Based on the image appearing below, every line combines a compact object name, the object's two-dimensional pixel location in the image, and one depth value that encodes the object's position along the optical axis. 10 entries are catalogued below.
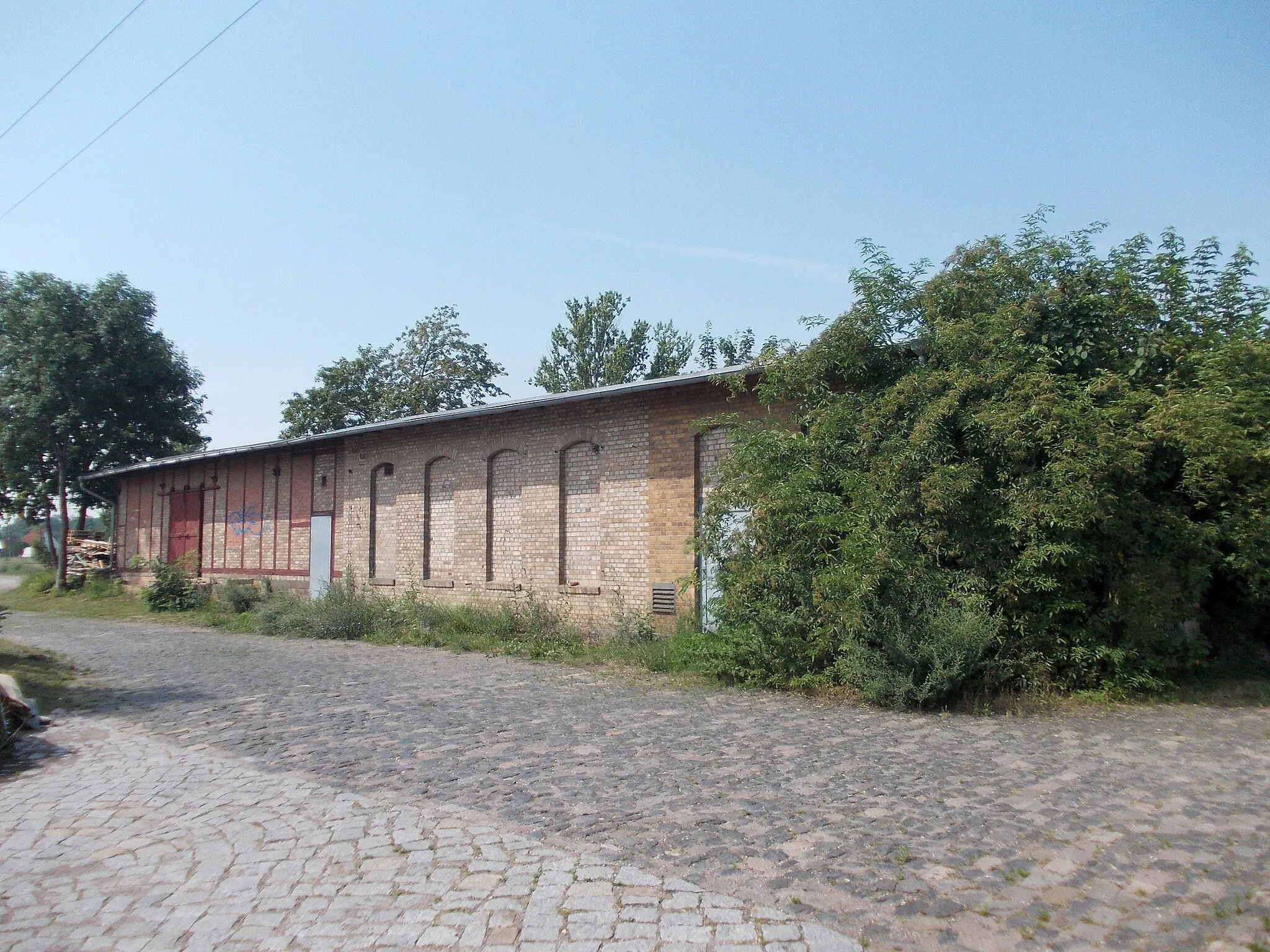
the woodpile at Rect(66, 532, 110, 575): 28.02
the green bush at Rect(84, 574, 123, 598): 26.00
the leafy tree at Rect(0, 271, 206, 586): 26.28
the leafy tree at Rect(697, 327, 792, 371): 29.33
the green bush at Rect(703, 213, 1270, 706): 8.52
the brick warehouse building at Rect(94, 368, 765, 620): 13.39
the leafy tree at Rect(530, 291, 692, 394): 37.97
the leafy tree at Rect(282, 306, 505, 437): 36.59
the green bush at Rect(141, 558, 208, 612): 22.25
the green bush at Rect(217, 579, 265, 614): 20.27
